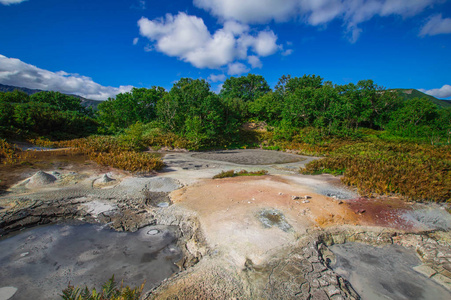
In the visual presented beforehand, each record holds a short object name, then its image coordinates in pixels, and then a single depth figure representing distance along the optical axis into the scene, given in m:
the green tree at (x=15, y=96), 30.33
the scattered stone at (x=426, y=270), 3.72
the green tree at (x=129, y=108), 25.43
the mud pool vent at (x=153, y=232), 4.97
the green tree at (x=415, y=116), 23.52
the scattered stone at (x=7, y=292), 3.07
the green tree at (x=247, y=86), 47.72
